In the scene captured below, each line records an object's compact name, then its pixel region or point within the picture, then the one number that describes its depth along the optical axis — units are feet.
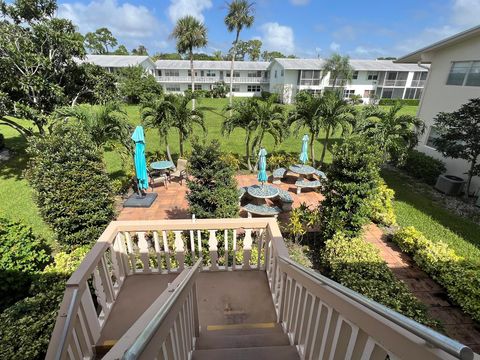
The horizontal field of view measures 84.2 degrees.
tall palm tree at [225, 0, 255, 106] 77.20
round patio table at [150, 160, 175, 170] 35.46
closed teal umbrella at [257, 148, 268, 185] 28.68
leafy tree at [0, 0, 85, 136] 31.19
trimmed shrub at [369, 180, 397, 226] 26.58
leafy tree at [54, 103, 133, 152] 27.48
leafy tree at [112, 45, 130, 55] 199.02
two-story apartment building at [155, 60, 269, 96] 134.41
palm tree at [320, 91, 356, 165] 36.19
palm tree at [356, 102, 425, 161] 34.68
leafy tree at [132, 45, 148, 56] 234.79
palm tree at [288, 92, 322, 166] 36.88
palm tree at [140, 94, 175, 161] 35.88
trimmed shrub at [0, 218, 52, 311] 15.78
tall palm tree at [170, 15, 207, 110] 78.07
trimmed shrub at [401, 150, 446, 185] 37.35
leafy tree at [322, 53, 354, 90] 115.14
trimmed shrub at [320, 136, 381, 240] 20.40
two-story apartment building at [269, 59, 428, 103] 118.93
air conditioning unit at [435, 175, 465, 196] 33.86
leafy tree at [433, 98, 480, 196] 29.43
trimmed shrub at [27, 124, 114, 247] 18.75
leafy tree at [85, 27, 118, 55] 207.00
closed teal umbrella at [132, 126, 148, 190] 27.50
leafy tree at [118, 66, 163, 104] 100.17
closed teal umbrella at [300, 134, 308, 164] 36.81
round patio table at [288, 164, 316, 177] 35.12
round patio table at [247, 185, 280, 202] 27.09
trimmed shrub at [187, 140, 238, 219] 18.57
